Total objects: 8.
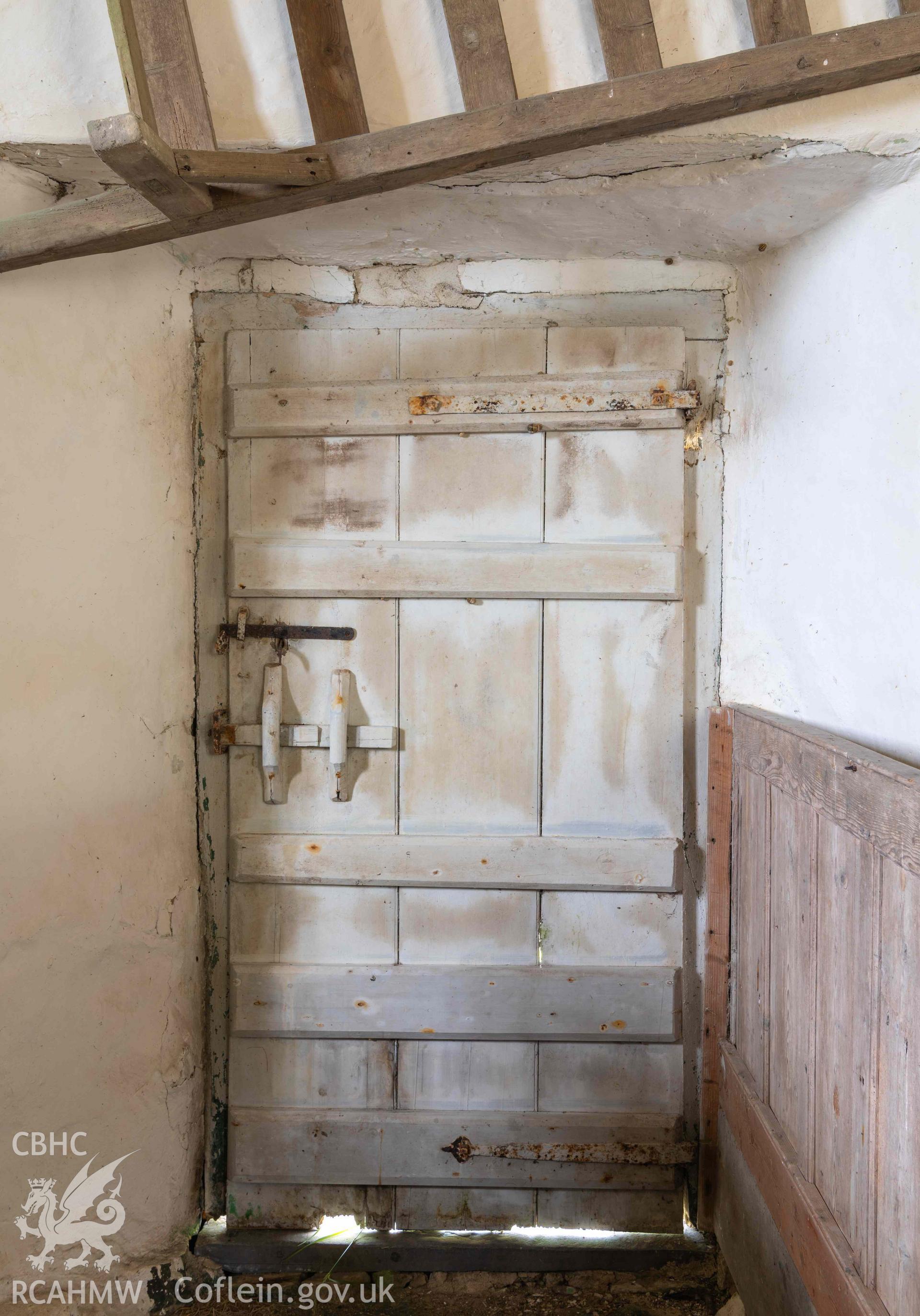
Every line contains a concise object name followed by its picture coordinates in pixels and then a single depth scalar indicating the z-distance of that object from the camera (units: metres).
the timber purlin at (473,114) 1.04
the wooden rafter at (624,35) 1.09
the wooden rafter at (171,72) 1.05
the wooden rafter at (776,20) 1.07
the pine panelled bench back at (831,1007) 0.82
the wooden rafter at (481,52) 1.10
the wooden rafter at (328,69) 1.13
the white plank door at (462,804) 1.50
